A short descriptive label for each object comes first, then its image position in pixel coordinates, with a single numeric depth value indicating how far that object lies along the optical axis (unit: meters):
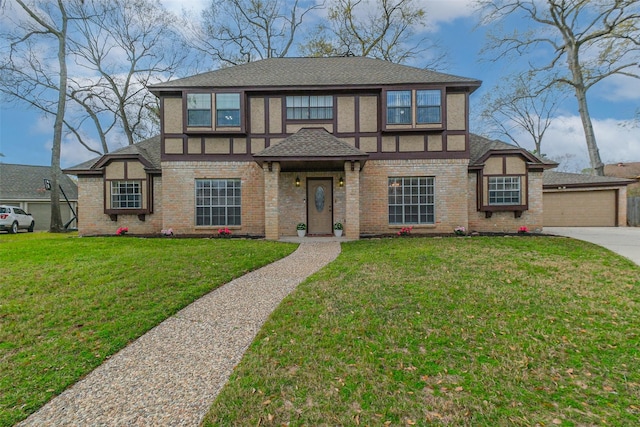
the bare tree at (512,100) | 19.98
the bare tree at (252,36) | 19.72
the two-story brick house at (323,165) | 11.23
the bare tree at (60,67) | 16.36
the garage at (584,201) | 14.97
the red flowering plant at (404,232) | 11.19
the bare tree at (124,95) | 19.88
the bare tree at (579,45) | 16.34
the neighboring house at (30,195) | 20.78
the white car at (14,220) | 16.28
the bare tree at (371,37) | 18.61
